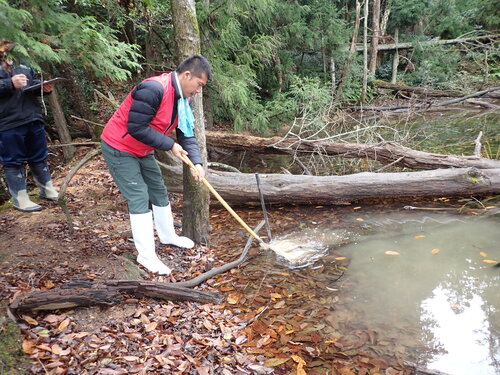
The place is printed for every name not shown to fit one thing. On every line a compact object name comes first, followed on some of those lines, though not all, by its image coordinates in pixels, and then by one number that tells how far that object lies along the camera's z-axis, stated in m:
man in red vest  2.84
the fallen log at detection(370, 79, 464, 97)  12.92
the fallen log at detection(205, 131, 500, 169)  5.34
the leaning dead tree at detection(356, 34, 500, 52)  16.28
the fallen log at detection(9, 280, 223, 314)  2.42
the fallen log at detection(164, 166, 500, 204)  4.85
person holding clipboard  3.50
